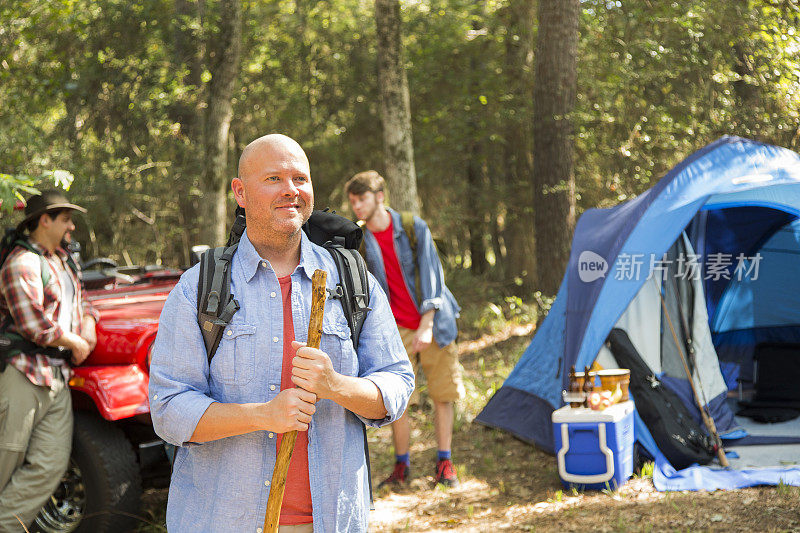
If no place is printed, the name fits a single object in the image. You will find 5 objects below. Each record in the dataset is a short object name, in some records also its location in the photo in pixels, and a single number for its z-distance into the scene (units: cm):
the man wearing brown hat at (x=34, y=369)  410
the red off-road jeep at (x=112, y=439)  420
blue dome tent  566
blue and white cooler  511
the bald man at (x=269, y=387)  197
